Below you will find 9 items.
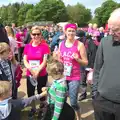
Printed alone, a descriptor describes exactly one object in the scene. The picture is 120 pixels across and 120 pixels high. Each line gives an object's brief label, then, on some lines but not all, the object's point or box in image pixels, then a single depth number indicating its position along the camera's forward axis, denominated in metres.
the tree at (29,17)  60.32
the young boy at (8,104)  1.56
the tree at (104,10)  51.06
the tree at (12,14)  66.14
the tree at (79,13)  64.49
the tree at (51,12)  59.53
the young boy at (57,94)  1.71
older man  1.31
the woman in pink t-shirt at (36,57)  2.36
